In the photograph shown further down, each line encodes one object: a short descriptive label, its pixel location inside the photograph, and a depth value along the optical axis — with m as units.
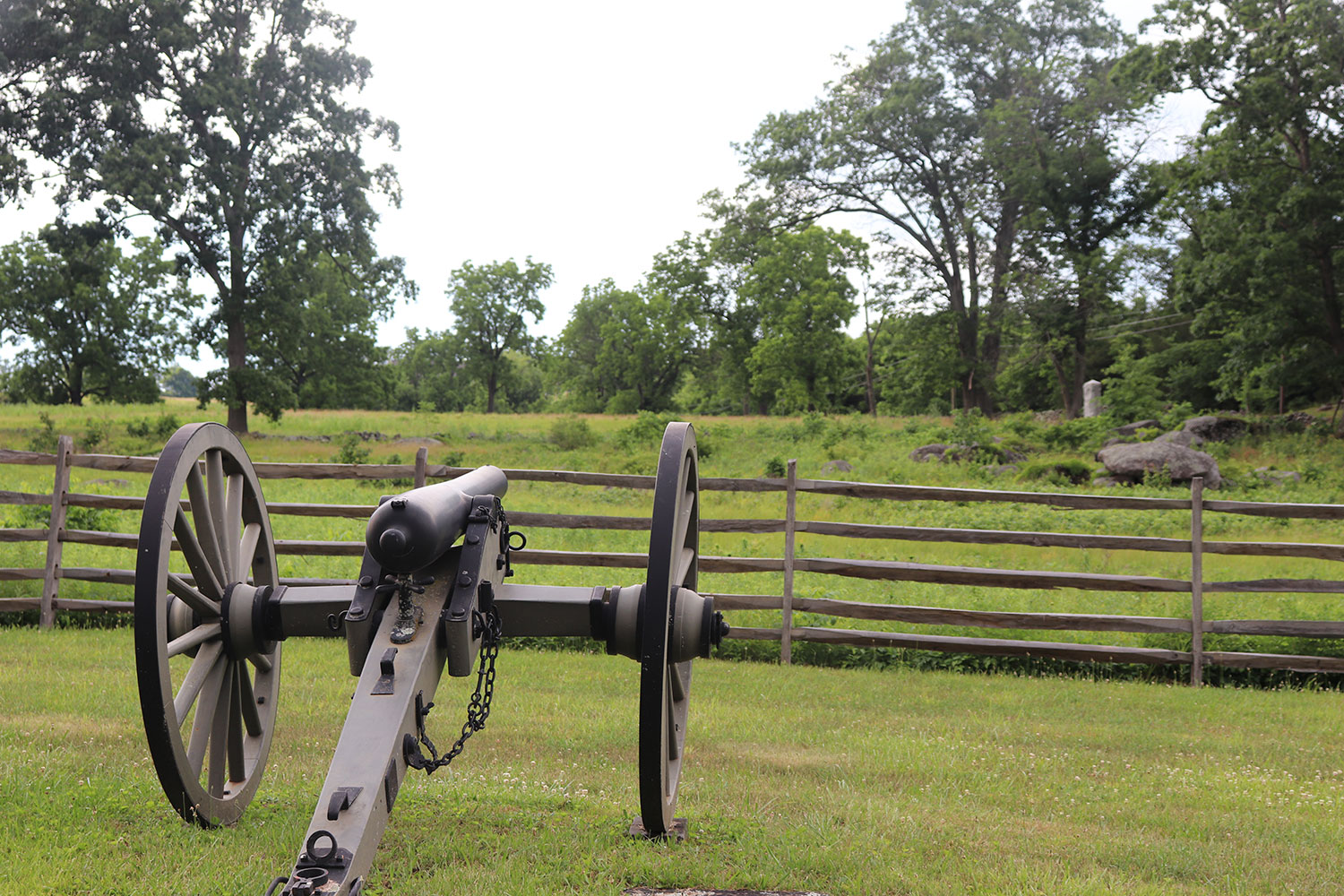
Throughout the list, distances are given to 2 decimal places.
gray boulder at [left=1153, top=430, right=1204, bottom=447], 24.27
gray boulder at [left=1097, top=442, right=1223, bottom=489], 19.97
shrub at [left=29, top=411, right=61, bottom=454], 23.66
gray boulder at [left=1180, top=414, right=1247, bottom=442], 25.20
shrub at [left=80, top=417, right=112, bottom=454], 24.59
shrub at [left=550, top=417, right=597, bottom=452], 28.14
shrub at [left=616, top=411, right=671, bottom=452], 27.14
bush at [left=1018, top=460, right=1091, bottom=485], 21.61
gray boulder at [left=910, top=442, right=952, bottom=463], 24.50
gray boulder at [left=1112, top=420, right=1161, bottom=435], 27.17
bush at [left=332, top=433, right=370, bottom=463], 22.44
